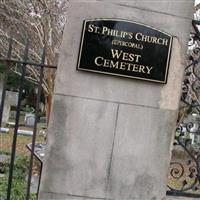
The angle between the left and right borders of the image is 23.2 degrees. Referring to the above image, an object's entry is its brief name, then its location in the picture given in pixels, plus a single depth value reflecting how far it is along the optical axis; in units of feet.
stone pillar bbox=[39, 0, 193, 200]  13.91
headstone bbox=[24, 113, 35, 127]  88.63
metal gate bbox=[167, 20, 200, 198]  15.49
